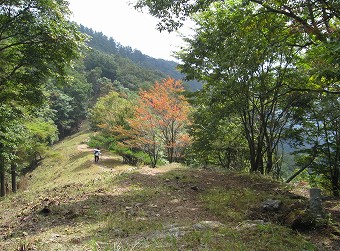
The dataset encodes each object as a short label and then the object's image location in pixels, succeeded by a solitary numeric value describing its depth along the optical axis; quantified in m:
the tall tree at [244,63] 8.91
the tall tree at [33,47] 8.77
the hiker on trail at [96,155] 28.48
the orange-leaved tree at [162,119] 20.75
